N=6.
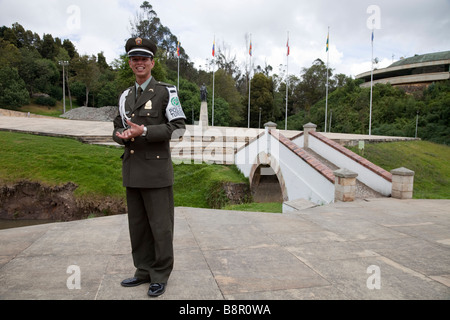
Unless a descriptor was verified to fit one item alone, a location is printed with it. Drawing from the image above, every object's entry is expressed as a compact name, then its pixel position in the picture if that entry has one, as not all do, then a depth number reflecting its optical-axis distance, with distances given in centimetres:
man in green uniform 249
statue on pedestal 2112
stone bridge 733
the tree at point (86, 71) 4359
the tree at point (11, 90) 3641
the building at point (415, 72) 4044
